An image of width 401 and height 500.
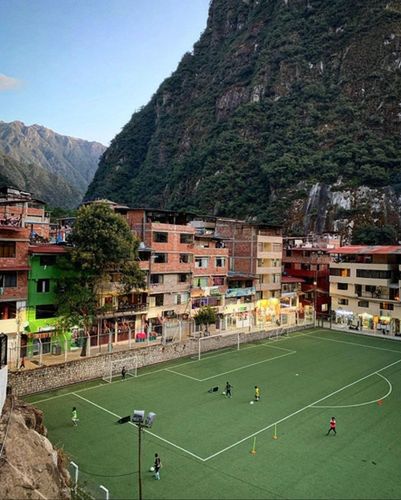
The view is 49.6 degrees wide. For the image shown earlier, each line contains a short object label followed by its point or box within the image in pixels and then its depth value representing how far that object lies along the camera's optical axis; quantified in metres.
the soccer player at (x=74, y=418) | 26.72
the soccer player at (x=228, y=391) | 32.28
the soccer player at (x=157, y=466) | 20.70
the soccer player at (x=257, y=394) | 31.58
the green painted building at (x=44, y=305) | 36.66
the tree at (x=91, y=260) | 36.53
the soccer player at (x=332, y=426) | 25.81
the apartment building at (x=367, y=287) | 57.84
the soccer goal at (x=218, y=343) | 45.44
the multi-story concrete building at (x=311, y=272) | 69.00
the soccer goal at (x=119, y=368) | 36.38
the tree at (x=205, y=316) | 47.97
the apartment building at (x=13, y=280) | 34.81
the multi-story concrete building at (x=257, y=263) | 59.72
